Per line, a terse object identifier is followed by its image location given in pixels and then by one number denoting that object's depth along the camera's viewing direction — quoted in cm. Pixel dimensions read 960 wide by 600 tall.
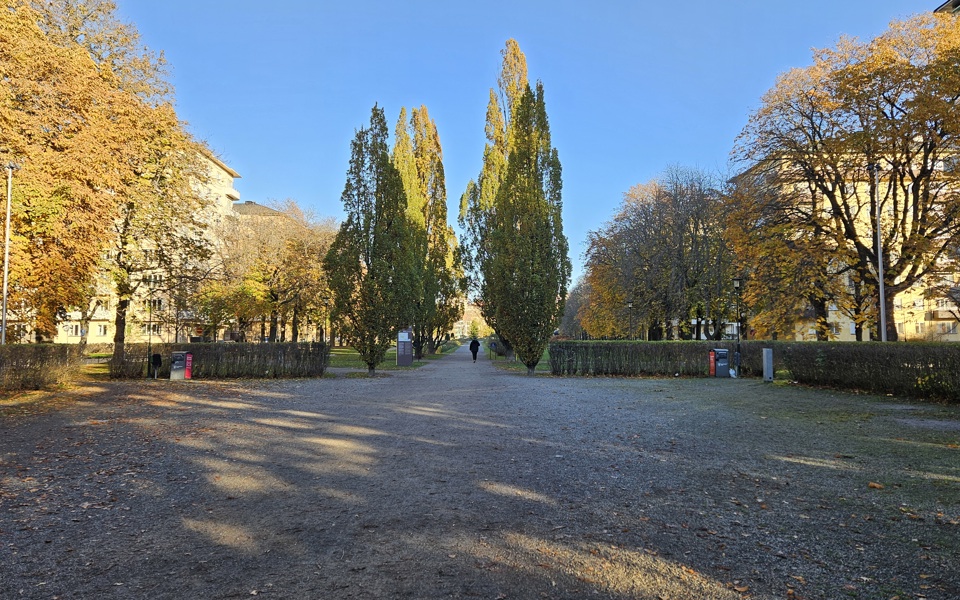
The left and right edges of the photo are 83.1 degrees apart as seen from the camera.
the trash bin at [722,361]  2272
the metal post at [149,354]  2134
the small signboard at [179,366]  2069
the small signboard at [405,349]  3047
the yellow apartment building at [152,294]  2402
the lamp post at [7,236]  1462
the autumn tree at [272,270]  3441
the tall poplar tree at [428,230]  3503
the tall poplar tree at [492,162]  3644
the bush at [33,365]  1526
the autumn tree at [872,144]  1825
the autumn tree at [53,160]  1540
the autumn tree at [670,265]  3111
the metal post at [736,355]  2306
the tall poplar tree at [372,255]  2378
